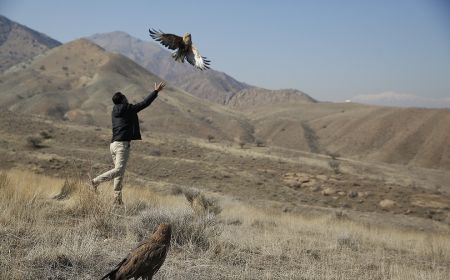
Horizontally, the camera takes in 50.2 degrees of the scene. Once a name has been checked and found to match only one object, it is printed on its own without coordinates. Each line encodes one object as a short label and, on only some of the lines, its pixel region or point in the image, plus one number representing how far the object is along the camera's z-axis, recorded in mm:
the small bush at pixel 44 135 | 24023
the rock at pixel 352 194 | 22033
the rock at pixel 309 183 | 22938
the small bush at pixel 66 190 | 8177
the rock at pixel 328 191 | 21850
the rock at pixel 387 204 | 20969
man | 7434
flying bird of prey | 6770
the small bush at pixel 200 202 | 8654
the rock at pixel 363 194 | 22100
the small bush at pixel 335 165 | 27900
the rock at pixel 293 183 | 22531
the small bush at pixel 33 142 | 21828
